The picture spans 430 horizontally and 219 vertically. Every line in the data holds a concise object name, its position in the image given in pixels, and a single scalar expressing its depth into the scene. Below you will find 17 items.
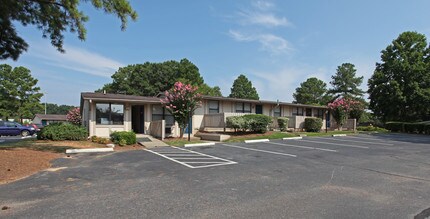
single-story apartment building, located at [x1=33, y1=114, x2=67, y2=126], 66.56
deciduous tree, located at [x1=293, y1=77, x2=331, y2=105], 68.44
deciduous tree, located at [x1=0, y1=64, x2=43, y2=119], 44.44
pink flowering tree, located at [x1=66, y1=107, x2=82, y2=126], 27.88
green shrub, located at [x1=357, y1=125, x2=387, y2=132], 30.20
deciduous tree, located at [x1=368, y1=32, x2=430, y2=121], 35.78
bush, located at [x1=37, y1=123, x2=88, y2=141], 15.96
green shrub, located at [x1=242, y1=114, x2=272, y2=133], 19.73
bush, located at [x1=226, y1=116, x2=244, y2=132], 19.04
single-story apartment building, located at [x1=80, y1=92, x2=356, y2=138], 18.09
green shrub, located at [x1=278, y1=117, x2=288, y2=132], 23.14
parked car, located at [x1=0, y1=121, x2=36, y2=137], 25.11
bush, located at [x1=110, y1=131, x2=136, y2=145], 15.22
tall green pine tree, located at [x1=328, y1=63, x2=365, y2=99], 61.19
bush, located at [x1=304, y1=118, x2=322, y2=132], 24.53
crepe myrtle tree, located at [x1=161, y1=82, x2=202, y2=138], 17.23
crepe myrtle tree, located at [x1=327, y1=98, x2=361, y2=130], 26.20
